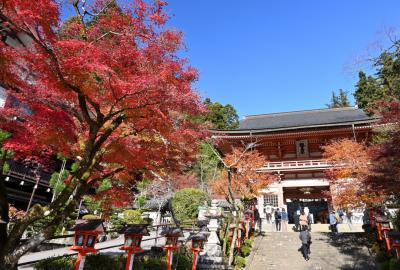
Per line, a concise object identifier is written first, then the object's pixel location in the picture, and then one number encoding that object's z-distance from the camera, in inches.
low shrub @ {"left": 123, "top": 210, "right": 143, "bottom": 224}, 731.0
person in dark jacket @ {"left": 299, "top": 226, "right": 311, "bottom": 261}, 485.4
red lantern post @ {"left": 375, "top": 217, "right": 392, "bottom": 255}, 430.6
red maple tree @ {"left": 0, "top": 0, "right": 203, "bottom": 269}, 208.2
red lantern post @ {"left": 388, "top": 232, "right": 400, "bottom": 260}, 353.9
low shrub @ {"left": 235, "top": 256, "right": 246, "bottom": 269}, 451.6
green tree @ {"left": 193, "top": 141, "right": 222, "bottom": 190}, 1151.7
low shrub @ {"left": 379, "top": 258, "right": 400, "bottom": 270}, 349.7
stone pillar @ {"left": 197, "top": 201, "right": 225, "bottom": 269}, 414.6
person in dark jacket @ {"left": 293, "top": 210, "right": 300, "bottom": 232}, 739.2
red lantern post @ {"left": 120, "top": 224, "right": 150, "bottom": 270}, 248.1
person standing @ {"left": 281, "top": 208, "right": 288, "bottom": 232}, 764.7
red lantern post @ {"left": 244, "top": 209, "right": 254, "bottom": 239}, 607.2
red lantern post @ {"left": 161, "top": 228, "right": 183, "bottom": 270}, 312.9
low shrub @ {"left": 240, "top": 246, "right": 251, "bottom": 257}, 510.9
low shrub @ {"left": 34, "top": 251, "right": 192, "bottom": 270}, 283.3
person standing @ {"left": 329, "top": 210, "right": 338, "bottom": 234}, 646.5
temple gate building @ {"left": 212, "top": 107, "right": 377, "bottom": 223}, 909.8
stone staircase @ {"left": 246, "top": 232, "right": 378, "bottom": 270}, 450.3
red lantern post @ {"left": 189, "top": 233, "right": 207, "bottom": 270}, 345.5
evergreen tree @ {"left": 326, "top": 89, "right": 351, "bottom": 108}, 2340.9
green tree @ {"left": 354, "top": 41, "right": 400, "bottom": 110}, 1451.2
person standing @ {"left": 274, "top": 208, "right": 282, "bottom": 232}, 773.9
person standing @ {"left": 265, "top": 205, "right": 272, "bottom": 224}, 888.9
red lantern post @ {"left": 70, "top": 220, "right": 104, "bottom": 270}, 205.5
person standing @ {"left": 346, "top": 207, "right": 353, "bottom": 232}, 742.6
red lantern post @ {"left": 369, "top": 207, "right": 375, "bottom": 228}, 549.0
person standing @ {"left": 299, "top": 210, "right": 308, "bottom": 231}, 603.7
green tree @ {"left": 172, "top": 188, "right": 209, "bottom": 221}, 868.4
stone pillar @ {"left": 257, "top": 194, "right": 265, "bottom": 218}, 972.4
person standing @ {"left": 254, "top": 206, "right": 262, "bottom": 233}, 733.2
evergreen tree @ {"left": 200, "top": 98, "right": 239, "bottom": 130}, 1756.9
